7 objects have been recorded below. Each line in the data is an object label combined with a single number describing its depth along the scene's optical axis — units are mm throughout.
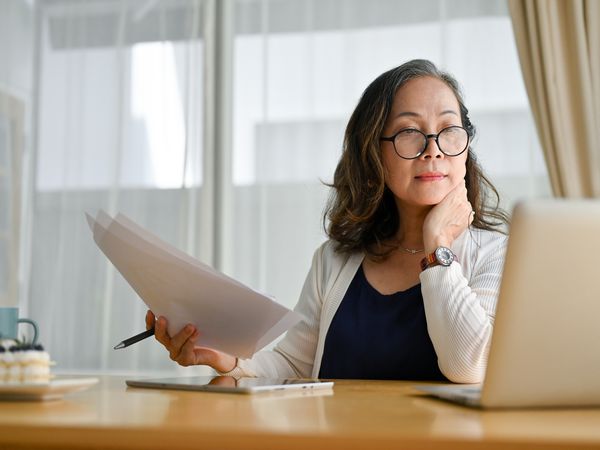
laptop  770
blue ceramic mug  1232
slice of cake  1013
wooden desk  631
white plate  920
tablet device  1103
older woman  1587
